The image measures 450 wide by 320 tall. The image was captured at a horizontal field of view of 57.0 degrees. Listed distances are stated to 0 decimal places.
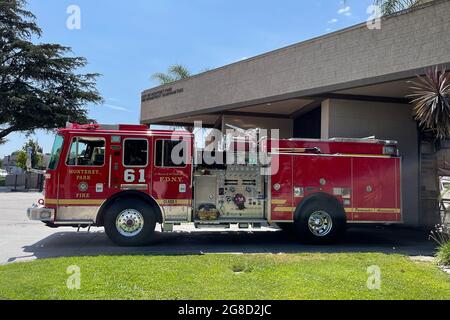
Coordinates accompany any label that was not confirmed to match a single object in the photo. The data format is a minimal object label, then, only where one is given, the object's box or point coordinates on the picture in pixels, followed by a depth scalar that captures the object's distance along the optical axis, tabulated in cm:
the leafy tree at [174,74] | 2838
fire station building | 1102
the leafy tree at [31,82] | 3709
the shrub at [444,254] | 777
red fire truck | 921
